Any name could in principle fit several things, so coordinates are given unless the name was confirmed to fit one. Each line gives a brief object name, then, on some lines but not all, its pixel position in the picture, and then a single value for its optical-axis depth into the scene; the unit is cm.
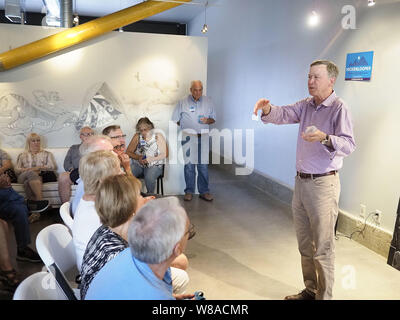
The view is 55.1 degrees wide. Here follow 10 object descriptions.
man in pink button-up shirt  272
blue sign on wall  419
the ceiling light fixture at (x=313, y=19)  502
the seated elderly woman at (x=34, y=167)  508
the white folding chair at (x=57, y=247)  202
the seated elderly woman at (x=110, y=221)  183
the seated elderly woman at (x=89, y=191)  229
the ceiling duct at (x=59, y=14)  652
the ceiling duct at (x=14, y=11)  587
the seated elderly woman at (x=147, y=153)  563
